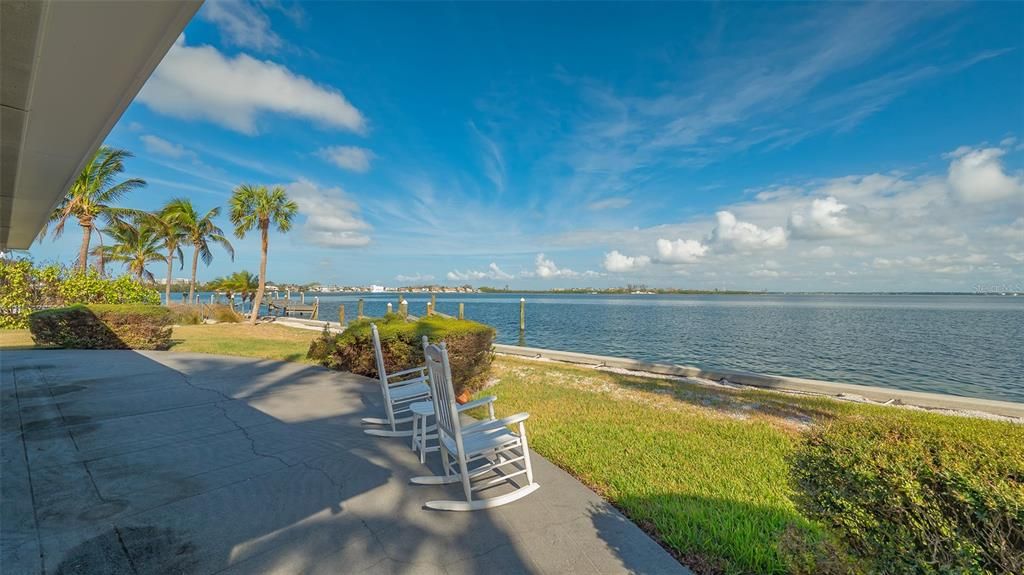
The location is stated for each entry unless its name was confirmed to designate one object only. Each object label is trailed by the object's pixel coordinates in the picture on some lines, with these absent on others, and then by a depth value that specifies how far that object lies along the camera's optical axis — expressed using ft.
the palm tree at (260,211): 70.90
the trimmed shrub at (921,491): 4.61
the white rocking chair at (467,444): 8.85
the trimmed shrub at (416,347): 21.21
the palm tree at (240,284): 101.40
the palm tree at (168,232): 79.08
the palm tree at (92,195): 53.16
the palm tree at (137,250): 82.02
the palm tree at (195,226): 80.18
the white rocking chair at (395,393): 13.50
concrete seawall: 24.30
